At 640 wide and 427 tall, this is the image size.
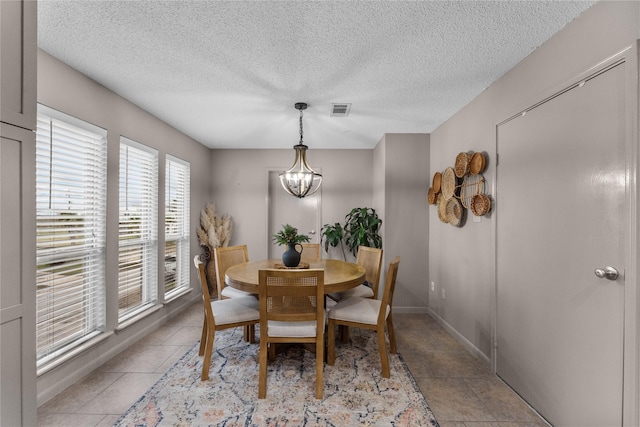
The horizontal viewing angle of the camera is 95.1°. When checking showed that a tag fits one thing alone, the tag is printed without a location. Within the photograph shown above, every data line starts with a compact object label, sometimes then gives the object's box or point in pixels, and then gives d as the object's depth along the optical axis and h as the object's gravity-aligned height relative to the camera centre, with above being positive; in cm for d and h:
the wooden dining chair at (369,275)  298 -64
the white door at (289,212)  495 +3
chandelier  303 +40
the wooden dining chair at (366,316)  234 -84
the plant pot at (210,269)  451 -86
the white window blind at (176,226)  375 -18
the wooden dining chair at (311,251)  382 -49
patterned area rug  187 -131
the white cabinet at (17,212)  99 +0
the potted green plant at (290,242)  280 -27
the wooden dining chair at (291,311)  202 -71
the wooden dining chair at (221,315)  228 -82
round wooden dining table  231 -55
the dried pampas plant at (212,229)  445 -24
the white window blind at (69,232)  206 -15
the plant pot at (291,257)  280 -42
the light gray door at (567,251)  144 -21
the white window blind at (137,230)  289 -18
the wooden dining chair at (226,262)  302 -54
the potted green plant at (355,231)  421 -27
